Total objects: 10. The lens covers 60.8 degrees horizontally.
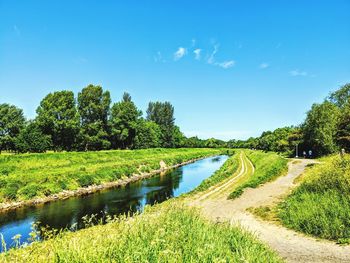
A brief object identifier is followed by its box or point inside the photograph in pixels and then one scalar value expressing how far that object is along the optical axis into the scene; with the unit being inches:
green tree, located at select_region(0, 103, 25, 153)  2947.8
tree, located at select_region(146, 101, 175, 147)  4857.3
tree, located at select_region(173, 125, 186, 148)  5484.3
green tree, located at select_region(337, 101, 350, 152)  1612.9
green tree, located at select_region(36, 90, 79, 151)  2431.1
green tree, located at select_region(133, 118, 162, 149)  3708.7
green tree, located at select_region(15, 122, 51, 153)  2335.1
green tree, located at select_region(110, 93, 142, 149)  3176.7
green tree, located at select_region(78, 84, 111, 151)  2886.3
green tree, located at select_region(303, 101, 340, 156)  1887.3
